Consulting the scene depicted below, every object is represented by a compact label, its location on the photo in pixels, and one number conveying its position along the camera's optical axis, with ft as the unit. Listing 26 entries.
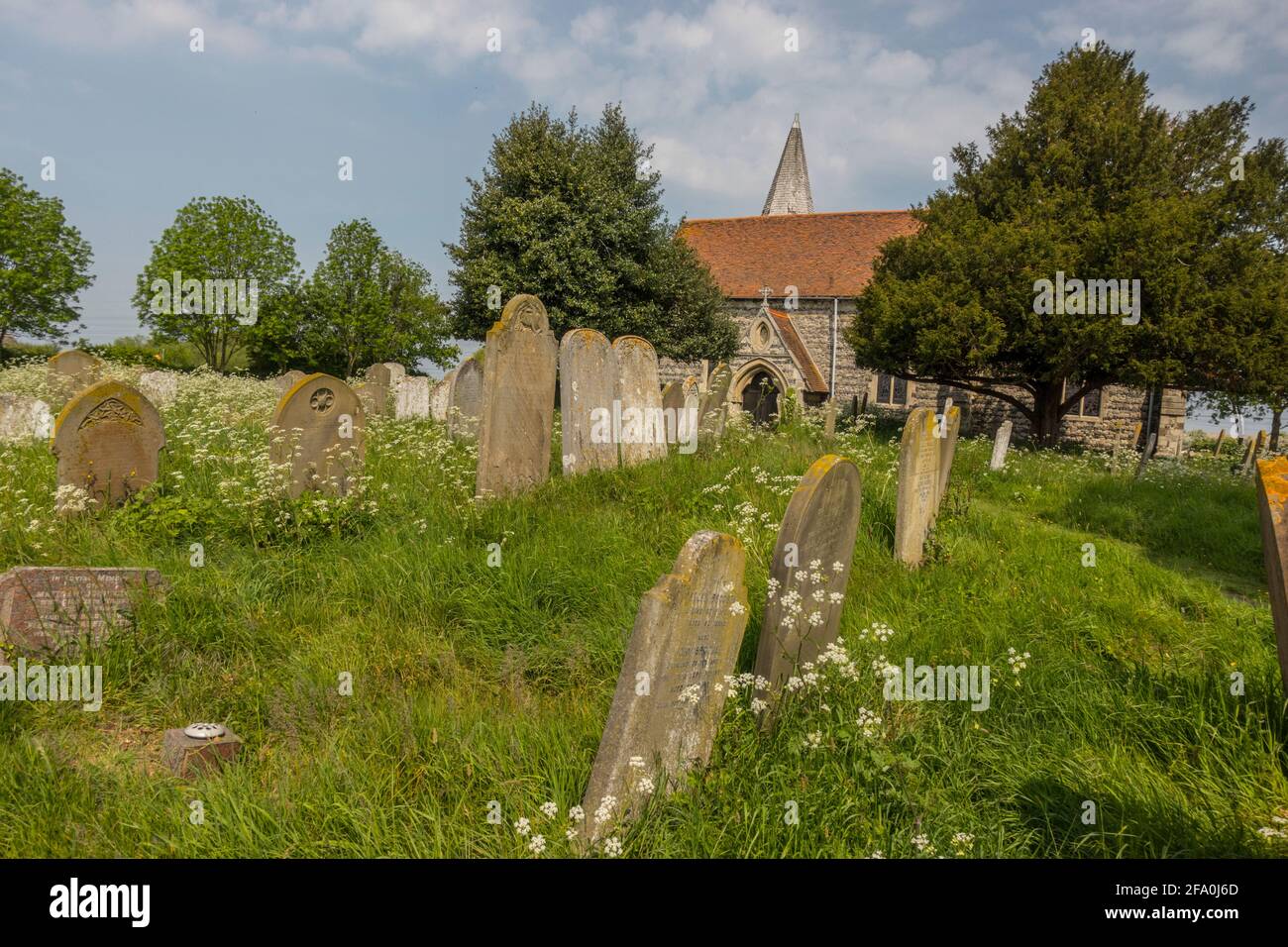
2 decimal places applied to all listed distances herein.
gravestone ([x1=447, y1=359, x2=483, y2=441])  37.60
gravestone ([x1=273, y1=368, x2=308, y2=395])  46.43
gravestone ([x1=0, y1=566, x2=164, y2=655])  12.62
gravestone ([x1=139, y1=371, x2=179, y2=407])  45.70
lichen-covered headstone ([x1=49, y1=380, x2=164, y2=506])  19.12
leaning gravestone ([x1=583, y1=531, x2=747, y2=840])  8.68
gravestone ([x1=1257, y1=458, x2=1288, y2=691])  9.55
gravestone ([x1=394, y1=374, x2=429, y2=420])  45.65
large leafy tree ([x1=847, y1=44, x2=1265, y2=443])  48.14
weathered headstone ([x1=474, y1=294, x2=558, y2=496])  22.24
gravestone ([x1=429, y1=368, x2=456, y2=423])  42.73
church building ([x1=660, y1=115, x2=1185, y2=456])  76.59
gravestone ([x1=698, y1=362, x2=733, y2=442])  30.63
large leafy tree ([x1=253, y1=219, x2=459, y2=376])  104.63
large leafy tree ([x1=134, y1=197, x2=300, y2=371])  92.73
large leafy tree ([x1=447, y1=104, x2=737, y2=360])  69.00
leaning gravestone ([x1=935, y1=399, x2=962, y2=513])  22.75
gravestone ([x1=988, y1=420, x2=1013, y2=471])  35.73
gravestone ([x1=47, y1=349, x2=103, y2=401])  39.83
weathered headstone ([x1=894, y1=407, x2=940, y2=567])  19.30
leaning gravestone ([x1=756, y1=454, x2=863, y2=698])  11.32
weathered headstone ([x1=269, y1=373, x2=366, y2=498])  21.12
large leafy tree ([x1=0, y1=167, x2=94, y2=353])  98.37
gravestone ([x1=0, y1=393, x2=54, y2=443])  29.68
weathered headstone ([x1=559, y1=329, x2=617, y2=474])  25.11
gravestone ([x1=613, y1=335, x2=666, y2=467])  27.12
